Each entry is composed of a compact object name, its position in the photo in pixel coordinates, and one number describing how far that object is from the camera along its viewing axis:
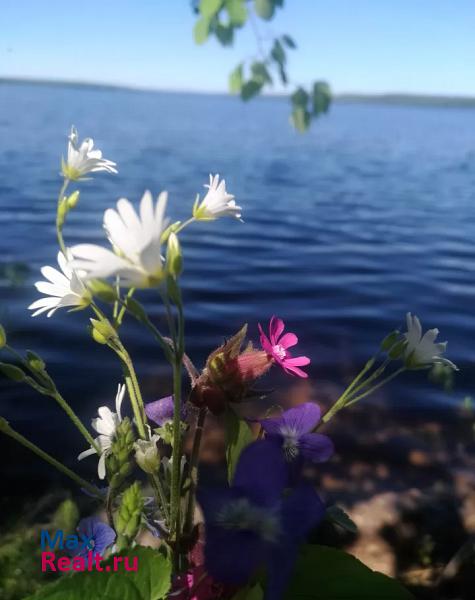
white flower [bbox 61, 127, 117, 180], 0.13
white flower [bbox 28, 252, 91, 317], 0.12
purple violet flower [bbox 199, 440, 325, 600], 0.09
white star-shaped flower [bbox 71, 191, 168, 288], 0.08
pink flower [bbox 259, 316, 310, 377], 0.12
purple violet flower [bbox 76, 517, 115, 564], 0.12
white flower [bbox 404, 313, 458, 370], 0.12
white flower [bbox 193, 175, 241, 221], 0.12
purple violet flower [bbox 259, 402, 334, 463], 0.11
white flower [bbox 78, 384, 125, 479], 0.12
